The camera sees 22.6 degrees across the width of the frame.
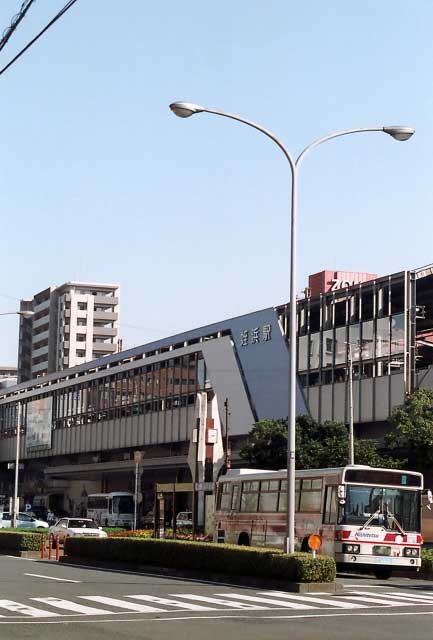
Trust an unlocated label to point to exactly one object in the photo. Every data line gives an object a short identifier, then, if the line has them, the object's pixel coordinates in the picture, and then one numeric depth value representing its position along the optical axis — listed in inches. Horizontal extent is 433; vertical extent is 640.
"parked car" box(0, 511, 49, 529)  2785.4
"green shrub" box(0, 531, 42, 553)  1505.9
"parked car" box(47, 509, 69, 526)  3415.4
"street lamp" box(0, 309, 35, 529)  2616.6
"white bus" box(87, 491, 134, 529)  2962.6
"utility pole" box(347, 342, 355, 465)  1926.7
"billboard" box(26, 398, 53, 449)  4239.7
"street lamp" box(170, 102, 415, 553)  929.5
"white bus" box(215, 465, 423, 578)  1085.1
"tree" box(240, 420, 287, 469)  2389.3
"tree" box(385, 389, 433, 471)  2096.5
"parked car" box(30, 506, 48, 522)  3708.4
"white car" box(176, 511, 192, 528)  2491.4
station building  2427.4
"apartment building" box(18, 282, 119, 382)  6530.5
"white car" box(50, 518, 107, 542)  1883.6
